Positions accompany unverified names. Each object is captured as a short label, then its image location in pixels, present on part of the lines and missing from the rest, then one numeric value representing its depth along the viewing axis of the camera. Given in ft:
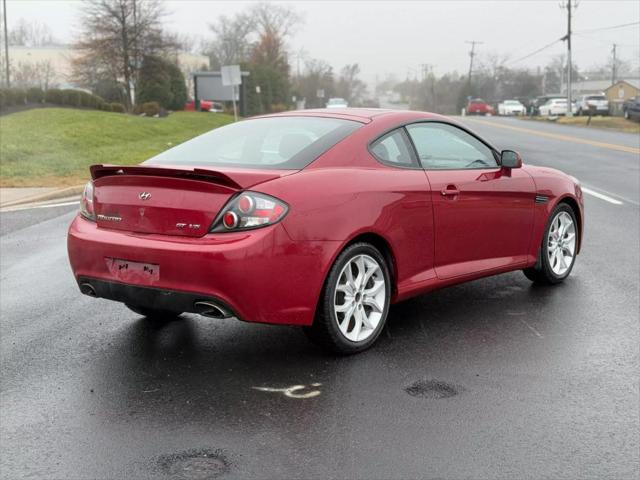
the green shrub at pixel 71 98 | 125.80
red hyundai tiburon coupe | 14.23
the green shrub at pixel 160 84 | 155.33
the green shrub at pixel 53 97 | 125.18
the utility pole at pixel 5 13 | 207.14
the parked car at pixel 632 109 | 150.41
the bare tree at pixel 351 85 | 481.05
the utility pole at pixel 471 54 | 403.75
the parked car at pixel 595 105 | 190.60
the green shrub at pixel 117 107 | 135.13
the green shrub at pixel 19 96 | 117.96
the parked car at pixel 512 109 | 254.68
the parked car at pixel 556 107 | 209.15
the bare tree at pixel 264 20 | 366.43
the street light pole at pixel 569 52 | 188.65
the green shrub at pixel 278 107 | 245.43
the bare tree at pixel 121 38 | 148.87
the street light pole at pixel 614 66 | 461.12
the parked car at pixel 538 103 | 228.63
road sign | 100.68
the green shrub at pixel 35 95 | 122.72
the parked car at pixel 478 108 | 271.90
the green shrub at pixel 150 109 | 148.77
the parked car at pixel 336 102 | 194.39
